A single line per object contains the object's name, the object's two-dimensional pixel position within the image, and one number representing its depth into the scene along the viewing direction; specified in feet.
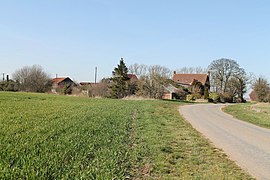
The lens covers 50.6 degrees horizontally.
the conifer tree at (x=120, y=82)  193.67
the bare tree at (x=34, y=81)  247.70
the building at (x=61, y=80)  334.54
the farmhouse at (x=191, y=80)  244.01
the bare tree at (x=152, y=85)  189.37
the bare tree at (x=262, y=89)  224.12
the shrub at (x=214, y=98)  219.96
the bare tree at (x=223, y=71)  251.19
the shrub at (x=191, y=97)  217.77
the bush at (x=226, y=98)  230.07
